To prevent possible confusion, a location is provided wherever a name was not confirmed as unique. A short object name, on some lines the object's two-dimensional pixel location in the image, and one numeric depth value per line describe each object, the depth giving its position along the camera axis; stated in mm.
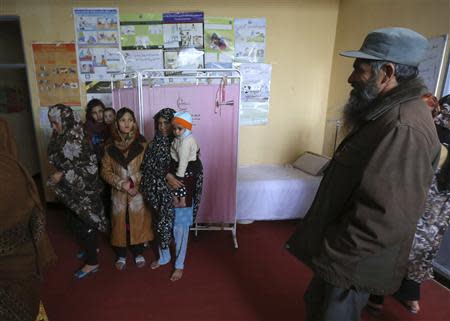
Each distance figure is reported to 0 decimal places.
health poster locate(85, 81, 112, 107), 2994
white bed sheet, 2744
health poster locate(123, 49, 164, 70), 2922
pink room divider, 2264
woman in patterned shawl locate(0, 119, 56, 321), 861
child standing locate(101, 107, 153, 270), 1949
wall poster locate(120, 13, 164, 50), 2846
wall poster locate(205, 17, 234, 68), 2882
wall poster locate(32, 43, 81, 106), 2902
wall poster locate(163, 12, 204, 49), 2846
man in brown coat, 789
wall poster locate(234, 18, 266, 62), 2912
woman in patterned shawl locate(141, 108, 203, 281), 1911
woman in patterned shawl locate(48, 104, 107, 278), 1844
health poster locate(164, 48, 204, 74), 2932
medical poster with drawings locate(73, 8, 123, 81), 2831
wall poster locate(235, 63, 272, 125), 3029
